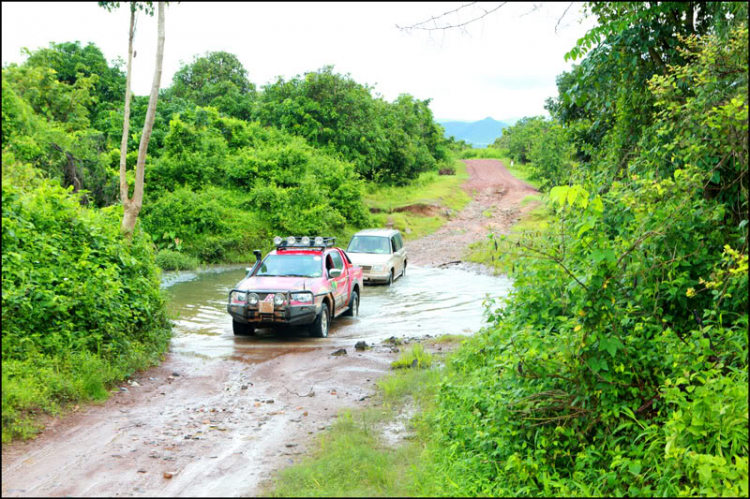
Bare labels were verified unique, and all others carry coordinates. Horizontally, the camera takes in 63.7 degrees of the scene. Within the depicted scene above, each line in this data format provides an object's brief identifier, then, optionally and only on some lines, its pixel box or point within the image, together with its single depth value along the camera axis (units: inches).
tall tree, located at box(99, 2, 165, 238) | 438.6
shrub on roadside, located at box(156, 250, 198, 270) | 874.1
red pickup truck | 453.4
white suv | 786.8
